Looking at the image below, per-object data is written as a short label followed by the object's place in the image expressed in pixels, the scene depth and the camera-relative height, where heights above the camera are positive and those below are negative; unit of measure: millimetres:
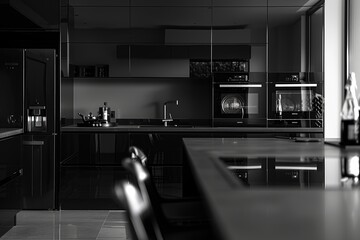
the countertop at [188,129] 5305 -137
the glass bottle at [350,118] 2525 -12
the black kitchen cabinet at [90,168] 5285 -533
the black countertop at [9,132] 3968 -124
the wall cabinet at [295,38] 5477 +828
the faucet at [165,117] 5872 -10
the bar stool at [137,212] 1171 -228
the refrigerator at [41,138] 5258 -218
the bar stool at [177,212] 2055 -421
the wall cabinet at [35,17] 5281 +1029
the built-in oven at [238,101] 5504 +159
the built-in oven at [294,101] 5484 +156
